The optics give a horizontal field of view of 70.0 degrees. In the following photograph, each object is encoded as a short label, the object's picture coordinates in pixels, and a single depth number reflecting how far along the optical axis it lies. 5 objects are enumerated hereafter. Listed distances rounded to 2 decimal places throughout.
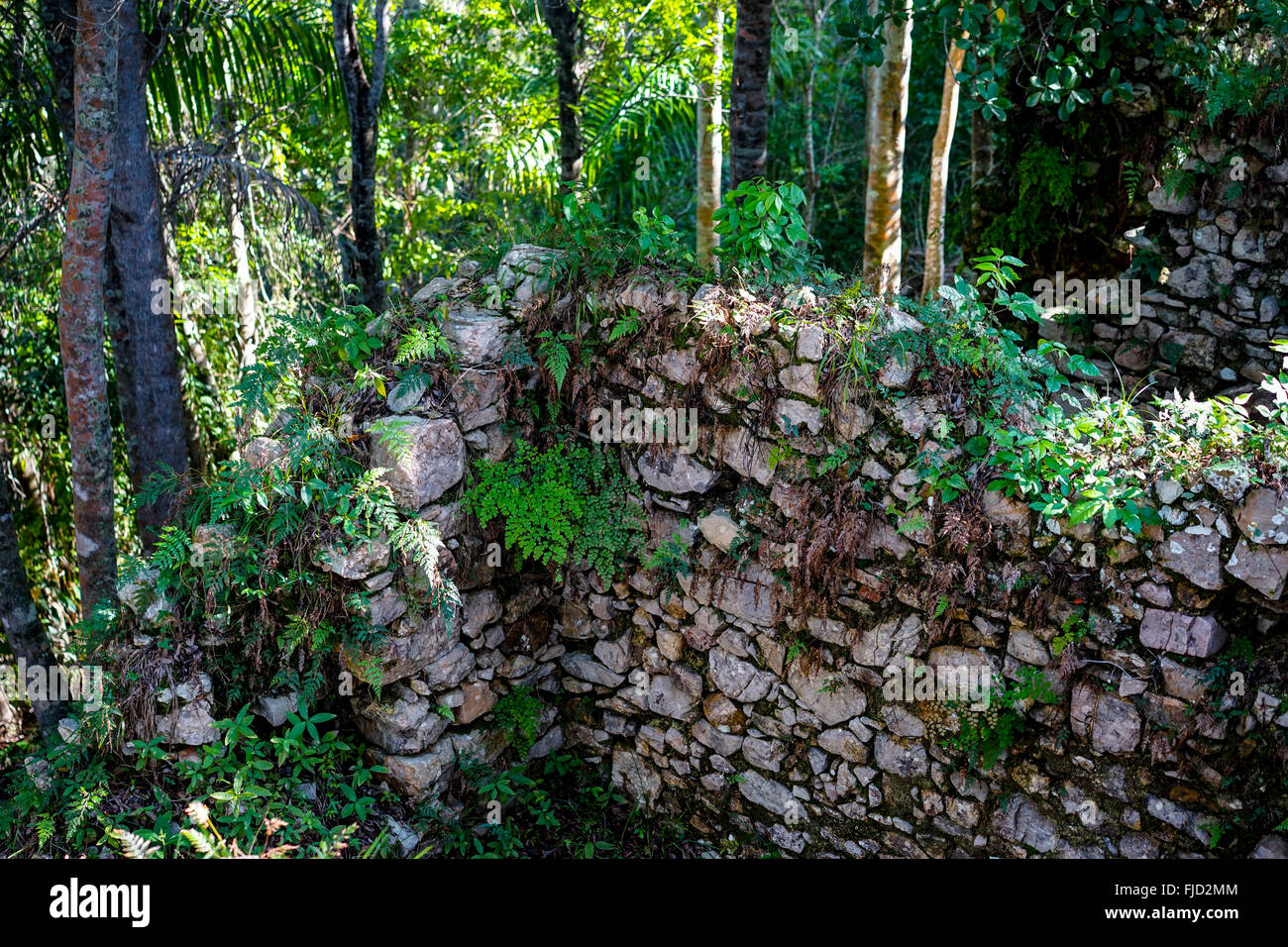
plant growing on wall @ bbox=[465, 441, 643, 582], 4.61
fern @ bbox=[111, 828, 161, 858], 3.51
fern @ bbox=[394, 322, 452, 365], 4.42
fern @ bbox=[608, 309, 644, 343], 4.56
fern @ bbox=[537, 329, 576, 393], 4.59
